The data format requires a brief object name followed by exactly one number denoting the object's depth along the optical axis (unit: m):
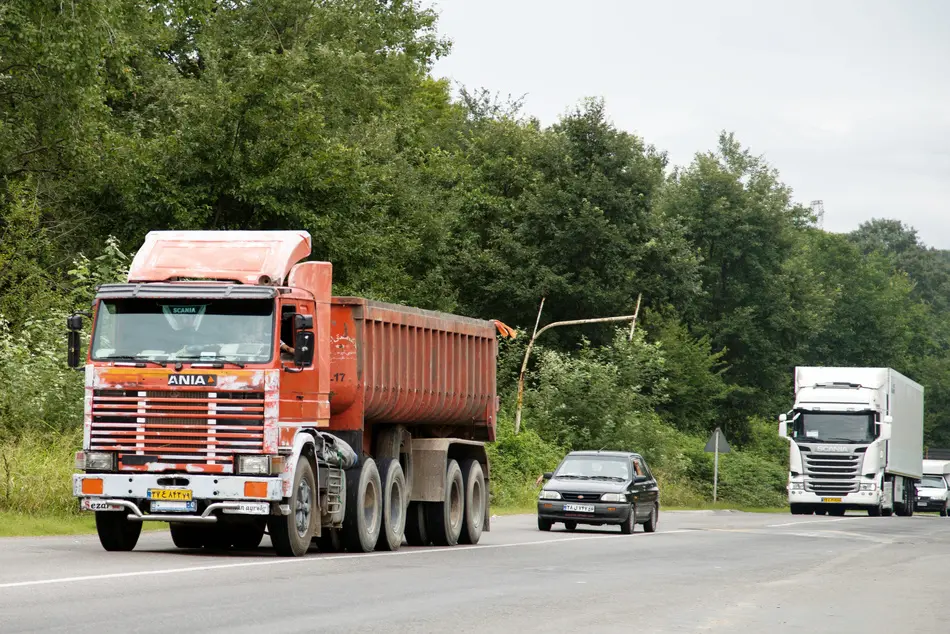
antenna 141.68
